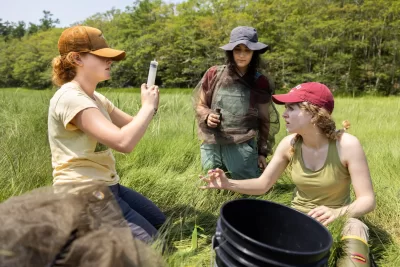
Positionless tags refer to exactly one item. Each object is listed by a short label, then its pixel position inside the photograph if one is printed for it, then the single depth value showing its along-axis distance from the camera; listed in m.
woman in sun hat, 2.83
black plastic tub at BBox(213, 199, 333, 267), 1.04
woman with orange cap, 1.70
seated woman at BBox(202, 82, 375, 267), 1.78
